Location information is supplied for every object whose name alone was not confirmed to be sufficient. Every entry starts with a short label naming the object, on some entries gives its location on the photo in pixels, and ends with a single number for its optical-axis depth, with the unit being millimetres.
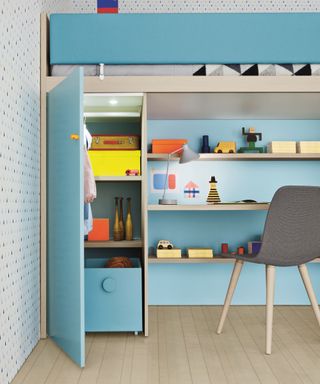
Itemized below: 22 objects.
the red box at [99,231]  3082
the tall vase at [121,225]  3164
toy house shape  3557
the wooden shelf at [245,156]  3283
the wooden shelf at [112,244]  2953
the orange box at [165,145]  3371
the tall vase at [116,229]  3119
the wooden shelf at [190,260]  3262
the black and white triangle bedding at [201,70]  2781
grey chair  2463
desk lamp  2955
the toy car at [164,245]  3373
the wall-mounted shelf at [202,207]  3053
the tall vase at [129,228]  3164
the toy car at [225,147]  3398
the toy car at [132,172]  2965
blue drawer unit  2689
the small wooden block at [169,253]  3311
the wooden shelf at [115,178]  2855
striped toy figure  3377
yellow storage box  2990
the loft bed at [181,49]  2740
